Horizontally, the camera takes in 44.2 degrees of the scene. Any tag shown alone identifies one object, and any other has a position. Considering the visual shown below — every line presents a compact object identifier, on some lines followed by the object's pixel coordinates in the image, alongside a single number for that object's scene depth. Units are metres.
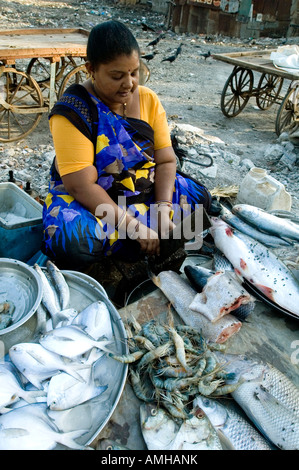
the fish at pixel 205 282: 2.01
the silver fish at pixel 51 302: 1.68
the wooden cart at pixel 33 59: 4.32
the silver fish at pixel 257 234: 2.50
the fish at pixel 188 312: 1.85
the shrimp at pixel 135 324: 1.84
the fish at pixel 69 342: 1.46
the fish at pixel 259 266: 2.08
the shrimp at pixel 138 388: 1.57
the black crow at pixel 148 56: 8.23
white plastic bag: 6.00
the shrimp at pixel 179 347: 1.63
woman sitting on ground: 2.01
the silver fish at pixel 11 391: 1.33
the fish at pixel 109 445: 1.39
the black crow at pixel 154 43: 10.33
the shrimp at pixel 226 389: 1.59
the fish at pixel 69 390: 1.35
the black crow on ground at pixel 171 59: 9.08
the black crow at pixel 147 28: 12.76
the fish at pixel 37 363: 1.42
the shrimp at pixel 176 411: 1.49
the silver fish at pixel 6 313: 1.49
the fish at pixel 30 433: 1.22
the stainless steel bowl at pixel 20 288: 1.51
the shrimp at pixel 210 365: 1.63
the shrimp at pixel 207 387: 1.57
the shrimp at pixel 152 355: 1.63
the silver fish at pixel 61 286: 1.76
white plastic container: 3.18
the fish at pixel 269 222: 2.52
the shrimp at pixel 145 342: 1.68
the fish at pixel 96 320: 1.62
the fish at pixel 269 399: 1.50
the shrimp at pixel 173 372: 1.62
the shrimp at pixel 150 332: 1.73
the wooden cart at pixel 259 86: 5.80
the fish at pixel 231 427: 1.47
